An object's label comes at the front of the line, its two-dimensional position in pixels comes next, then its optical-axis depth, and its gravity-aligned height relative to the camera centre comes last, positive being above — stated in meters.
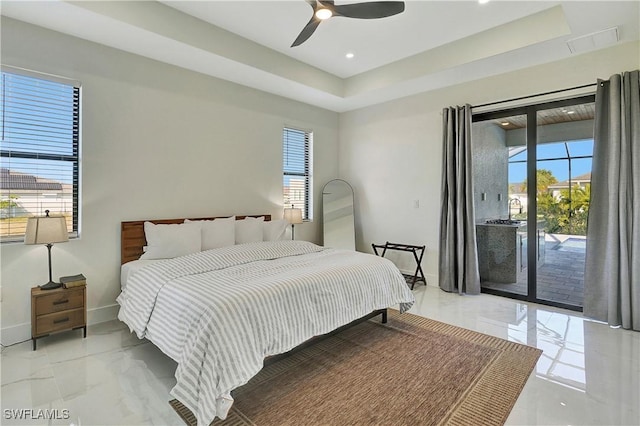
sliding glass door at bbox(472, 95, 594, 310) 3.61 +0.21
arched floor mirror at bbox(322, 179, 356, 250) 5.37 -0.03
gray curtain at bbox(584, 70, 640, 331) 3.04 +0.07
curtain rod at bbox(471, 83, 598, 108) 3.40 +1.40
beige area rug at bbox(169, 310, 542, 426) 1.85 -1.16
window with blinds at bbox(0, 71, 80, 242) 2.77 +0.56
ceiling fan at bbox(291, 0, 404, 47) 2.41 +1.61
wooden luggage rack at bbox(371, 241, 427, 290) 4.60 -0.58
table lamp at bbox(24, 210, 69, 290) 2.60 -0.16
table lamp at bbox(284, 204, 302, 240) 4.65 -0.04
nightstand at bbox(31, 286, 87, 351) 2.63 -0.85
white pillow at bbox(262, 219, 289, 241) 4.24 -0.23
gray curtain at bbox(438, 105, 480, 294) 4.16 +0.07
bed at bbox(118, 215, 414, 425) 1.77 -0.61
